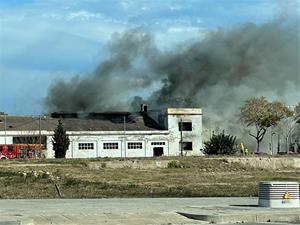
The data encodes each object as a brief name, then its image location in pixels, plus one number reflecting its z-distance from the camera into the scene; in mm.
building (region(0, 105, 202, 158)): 109562
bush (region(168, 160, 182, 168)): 70900
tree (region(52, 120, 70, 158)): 97250
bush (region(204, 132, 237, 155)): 102562
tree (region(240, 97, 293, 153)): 106188
